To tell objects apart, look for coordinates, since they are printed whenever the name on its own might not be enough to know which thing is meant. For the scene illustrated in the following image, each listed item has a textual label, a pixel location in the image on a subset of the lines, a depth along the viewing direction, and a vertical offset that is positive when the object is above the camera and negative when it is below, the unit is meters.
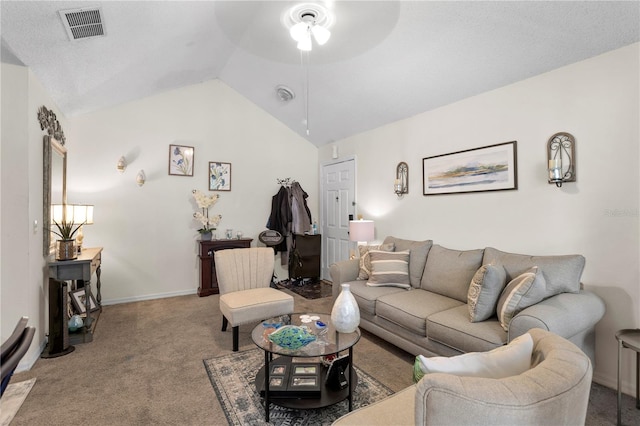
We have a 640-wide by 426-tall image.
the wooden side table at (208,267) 4.33 -0.77
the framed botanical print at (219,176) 4.62 +0.55
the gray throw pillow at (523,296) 1.96 -0.54
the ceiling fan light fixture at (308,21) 2.40 +1.67
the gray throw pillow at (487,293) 2.14 -0.57
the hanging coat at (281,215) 4.97 -0.05
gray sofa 1.91 -0.71
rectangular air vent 2.00 +1.30
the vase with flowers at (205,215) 4.40 -0.04
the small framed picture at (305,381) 1.88 -1.05
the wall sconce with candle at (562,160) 2.33 +0.40
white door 4.71 +0.06
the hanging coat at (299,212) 5.01 -0.01
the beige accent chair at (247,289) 2.67 -0.78
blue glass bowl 1.87 -0.78
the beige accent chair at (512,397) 0.76 -0.47
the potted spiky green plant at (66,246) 2.80 -0.31
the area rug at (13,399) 1.82 -1.21
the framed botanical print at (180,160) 4.35 +0.74
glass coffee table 1.78 -1.04
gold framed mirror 2.74 +0.28
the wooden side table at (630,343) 1.74 -0.75
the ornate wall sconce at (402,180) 3.74 +0.39
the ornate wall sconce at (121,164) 3.93 +0.61
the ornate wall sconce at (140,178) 4.09 +0.45
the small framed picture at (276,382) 1.86 -1.06
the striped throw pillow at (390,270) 3.03 -0.57
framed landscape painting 2.74 +0.41
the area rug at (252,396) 1.81 -1.21
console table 2.75 -0.56
